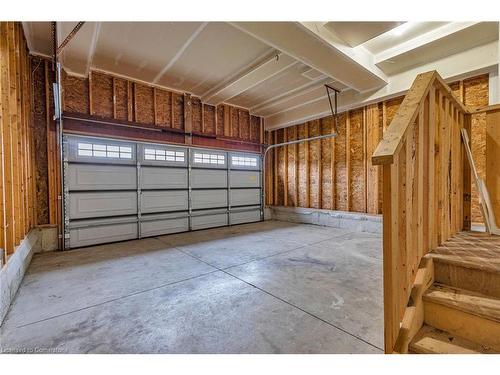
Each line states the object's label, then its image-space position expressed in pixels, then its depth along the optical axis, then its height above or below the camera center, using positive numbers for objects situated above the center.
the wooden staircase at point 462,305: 1.23 -0.71
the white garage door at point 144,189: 4.43 -0.07
